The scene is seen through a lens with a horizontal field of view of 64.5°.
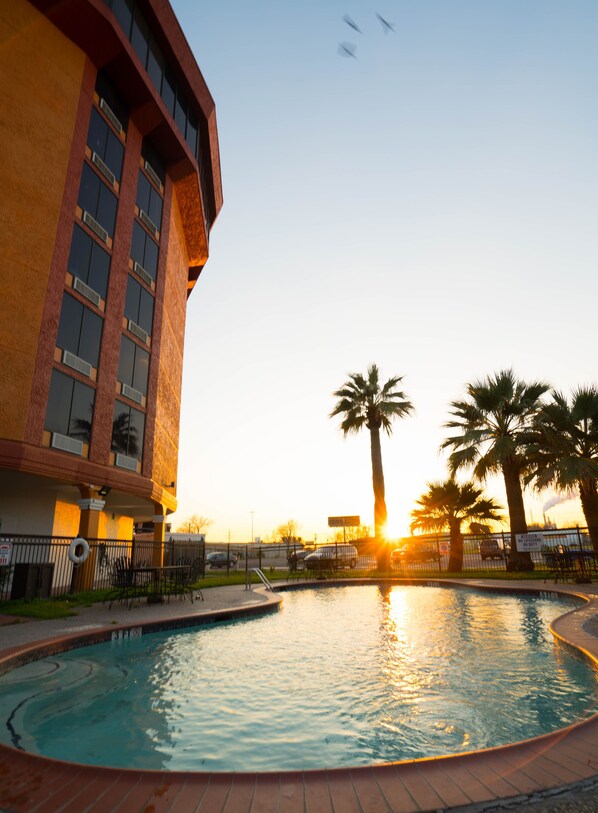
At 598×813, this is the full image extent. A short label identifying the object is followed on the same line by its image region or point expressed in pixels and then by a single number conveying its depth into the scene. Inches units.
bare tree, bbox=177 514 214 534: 4520.2
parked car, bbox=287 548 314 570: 940.6
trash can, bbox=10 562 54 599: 486.6
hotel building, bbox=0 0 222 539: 633.6
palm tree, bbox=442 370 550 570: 816.3
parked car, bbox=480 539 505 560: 1323.8
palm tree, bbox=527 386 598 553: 700.7
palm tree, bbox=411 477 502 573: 915.4
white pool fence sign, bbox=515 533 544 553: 756.6
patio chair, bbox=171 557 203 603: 559.3
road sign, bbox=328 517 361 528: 1781.5
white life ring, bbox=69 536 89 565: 540.4
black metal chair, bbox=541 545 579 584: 633.0
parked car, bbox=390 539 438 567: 1259.8
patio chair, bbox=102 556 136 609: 483.8
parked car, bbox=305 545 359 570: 904.9
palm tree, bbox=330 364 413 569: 1116.5
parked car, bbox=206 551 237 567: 1533.0
